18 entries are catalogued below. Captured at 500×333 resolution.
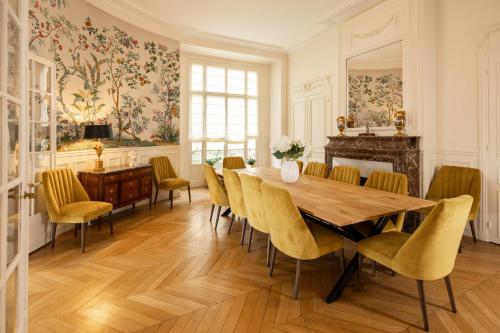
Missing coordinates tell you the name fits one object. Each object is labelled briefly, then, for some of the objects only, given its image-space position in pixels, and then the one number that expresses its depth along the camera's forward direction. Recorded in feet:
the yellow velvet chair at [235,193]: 10.85
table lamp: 13.79
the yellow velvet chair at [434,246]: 5.85
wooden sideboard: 13.44
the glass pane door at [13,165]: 4.00
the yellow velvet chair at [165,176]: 17.42
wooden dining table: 6.76
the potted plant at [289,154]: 10.74
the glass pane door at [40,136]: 11.17
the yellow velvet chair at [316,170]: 13.52
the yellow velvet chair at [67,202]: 10.81
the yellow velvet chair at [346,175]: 11.49
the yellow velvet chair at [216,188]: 12.78
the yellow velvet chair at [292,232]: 7.16
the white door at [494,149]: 11.37
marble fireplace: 13.29
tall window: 23.98
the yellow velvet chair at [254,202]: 8.83
